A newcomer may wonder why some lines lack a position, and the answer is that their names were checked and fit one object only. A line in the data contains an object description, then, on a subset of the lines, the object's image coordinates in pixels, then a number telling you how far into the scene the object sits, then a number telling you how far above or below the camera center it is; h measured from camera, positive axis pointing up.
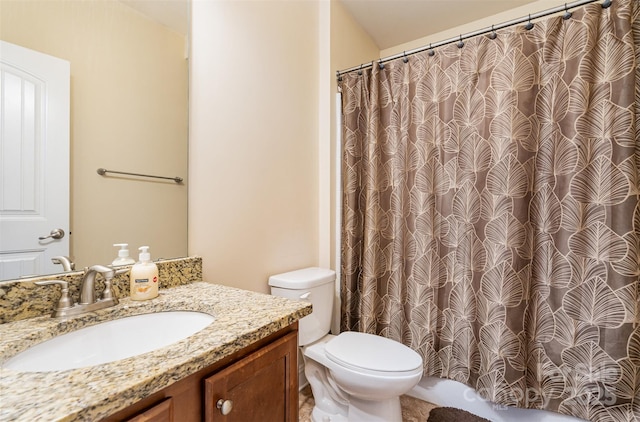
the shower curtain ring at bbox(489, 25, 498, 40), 1.46 +0.90
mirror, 0.85 +0.35
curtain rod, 1.32 +0.94
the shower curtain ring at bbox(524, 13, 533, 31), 1.39 +0.90
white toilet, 1.22 -0.66
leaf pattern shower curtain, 1.23 +0.00
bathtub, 1.43 -1.01
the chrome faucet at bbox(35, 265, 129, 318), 0.76 -0.22
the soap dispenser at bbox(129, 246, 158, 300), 0.89 -0.20
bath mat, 1.51 -1.07
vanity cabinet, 0.52 -0.38
